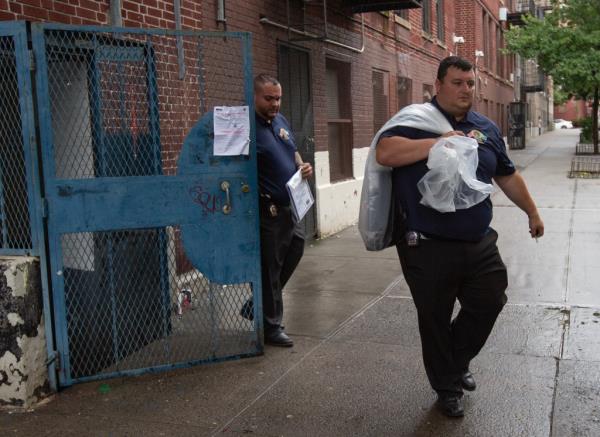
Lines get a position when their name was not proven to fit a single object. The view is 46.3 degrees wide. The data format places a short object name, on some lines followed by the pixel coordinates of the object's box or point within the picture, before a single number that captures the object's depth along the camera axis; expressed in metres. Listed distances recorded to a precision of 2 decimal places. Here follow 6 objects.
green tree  21.16
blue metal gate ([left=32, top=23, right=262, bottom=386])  4.04
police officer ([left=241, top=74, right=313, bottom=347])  4.74
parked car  74.40
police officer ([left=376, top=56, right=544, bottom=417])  3.59
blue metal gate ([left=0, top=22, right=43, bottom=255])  3.82
